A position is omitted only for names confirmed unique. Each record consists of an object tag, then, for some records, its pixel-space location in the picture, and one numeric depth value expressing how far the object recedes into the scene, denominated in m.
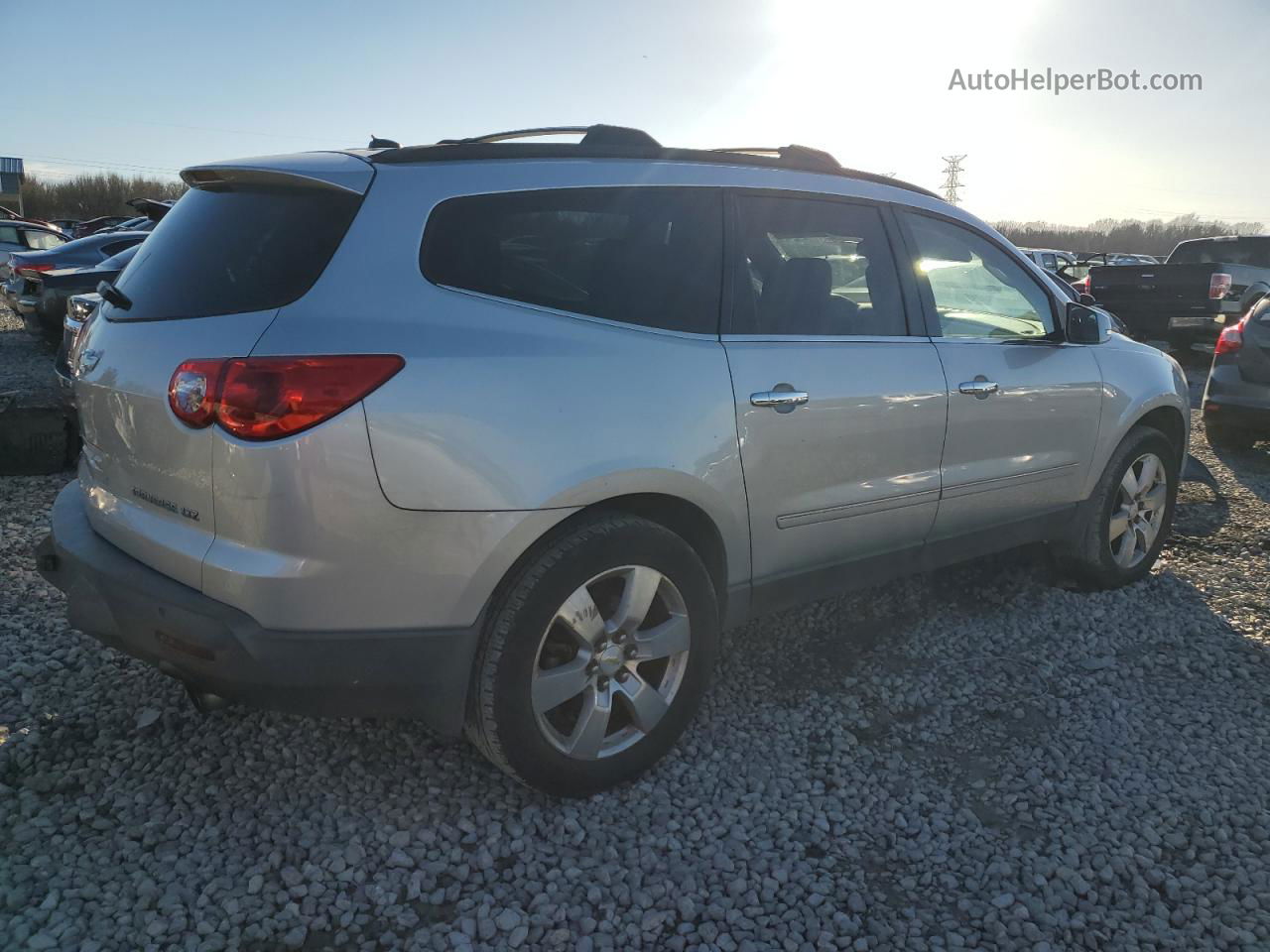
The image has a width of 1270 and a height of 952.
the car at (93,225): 29.60
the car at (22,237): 17.62
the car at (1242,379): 7.24
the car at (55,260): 11.24
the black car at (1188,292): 12.56
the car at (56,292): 10.66
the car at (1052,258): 21.61
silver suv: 2.21
